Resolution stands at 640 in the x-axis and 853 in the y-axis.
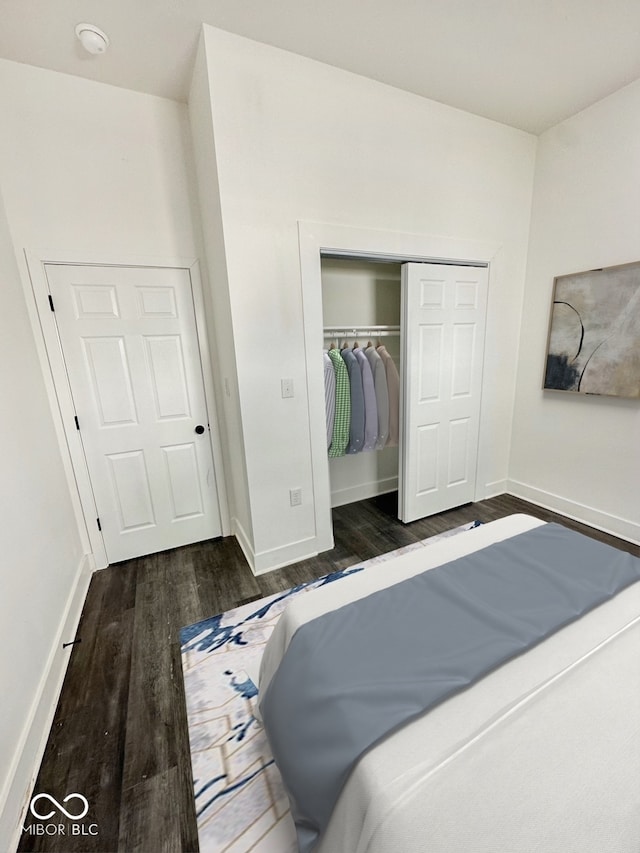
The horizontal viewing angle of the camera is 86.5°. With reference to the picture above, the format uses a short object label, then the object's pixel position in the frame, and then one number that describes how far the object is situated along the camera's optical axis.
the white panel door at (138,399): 2.05
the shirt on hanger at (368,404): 2.50
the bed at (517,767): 0.59
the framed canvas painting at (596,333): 2.21
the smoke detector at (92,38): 1.52
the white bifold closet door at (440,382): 2.41
